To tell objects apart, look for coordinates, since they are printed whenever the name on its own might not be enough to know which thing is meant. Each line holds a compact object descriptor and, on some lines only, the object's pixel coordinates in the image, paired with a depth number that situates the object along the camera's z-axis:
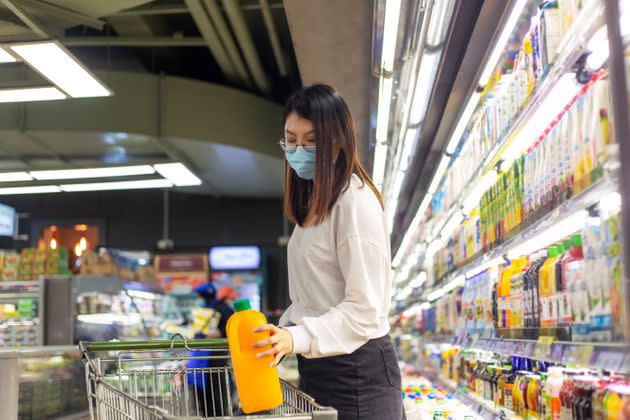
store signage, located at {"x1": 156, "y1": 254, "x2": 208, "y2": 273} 13.34
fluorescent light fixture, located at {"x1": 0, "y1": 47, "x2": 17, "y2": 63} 5.93
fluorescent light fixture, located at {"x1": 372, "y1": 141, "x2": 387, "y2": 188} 4.56
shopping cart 1.63
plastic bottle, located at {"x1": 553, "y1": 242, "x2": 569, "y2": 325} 2.28
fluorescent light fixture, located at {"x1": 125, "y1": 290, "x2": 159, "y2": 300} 8.94
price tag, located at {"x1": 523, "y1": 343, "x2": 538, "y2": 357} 2.40
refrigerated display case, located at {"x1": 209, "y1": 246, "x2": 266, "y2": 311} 13.66
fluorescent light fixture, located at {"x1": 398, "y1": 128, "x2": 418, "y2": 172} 4.02
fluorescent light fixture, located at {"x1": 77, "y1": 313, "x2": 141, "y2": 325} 6.97
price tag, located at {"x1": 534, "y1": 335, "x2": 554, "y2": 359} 2.21
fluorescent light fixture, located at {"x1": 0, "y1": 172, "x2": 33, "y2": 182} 9.84
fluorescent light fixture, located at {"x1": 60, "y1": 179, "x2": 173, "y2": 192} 10.73
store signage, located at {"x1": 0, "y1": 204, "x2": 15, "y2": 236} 10.34
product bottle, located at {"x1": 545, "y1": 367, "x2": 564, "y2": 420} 2.45
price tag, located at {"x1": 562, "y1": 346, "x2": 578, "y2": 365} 1.92
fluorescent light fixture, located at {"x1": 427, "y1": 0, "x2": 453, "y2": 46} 2.77
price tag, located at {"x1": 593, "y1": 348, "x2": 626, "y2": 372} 1.54
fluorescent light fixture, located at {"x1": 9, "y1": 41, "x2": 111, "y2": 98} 5.66
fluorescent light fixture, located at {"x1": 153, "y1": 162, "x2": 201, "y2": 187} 9.86
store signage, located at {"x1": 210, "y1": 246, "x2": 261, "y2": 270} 13.71
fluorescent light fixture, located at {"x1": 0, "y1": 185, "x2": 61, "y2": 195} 10.87
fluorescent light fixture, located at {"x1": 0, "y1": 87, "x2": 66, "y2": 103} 6.64
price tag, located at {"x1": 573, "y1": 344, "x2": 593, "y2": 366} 1.79
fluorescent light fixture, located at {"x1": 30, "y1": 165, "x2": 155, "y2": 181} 9.77
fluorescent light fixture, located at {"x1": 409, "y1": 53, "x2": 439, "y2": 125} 3.15
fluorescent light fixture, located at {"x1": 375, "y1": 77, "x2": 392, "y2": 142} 3.61
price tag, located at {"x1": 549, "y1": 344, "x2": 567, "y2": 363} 2.03
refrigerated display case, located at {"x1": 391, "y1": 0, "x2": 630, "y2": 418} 1.80
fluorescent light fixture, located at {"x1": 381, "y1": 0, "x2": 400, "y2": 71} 2.83
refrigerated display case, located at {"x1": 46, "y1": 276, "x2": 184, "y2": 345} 6.63
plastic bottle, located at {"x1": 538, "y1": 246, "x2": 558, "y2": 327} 2.42
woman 1.78
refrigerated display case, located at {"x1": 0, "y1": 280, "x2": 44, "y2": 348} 6.94
